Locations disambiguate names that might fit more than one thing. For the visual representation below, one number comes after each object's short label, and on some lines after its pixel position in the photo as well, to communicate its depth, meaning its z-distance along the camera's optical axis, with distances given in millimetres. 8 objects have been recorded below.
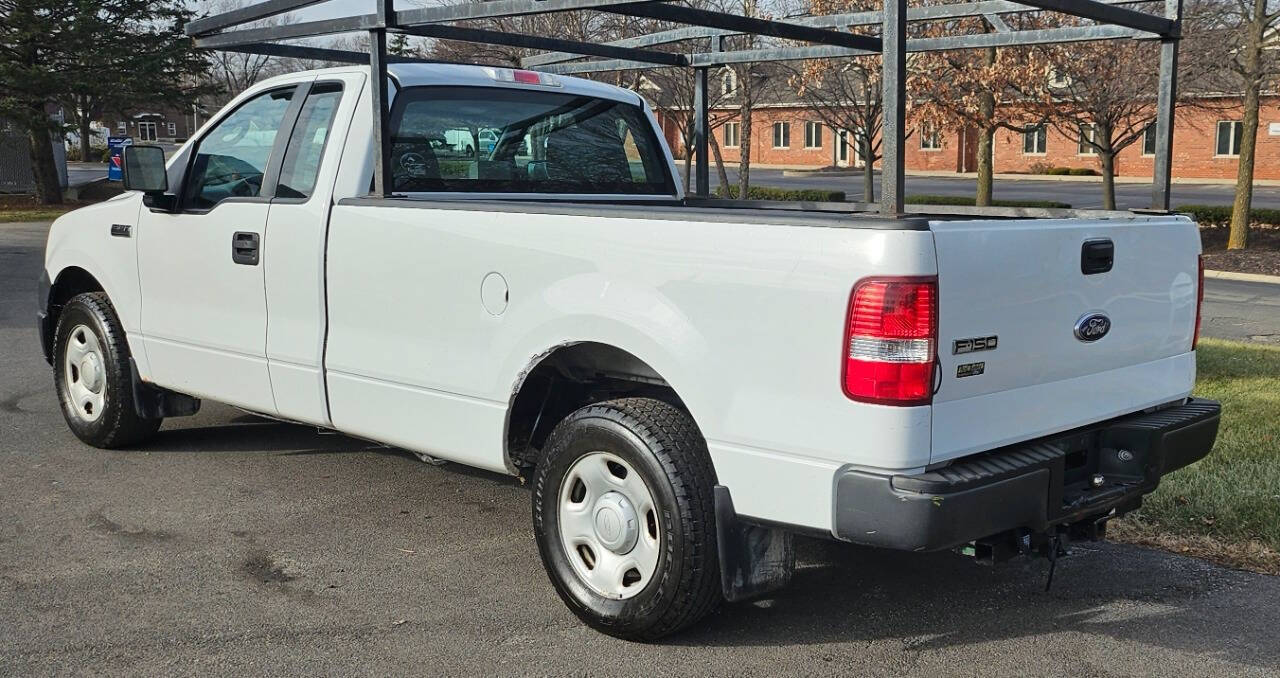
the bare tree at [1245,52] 18516
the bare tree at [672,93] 26961
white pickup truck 3518
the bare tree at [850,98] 23002
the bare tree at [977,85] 18578
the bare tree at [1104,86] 19094
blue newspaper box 34438
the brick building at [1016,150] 48469
